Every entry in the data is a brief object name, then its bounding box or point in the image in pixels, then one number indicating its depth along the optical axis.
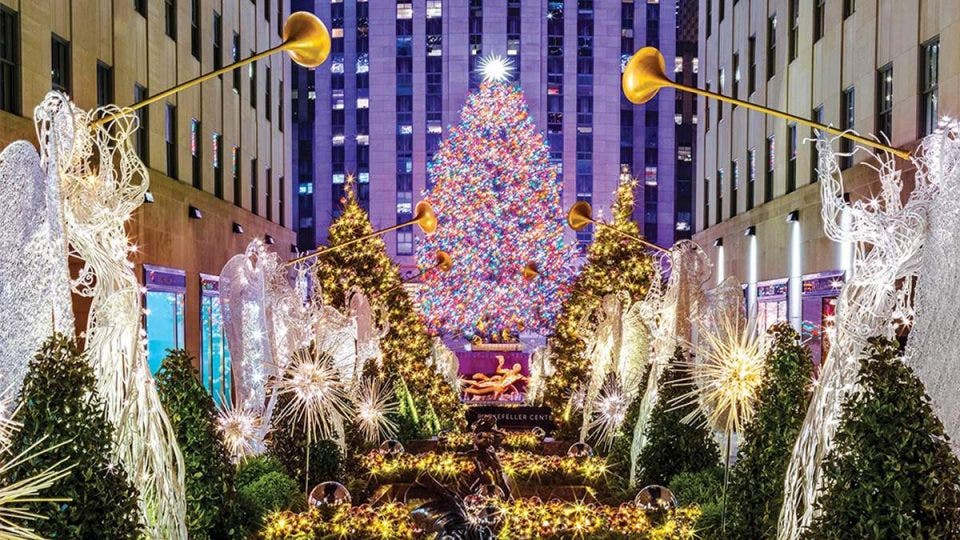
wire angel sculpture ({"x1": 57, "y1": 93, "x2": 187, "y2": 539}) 5.93
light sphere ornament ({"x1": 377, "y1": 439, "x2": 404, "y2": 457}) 14.72
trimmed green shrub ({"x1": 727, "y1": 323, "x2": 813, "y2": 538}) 7.67
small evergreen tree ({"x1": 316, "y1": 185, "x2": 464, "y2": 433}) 21.08
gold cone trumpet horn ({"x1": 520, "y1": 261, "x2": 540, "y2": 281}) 25.96
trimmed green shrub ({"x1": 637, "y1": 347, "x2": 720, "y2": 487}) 11.33
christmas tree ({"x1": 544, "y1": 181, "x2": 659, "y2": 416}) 22.25
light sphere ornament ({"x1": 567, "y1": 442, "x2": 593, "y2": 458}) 14.40
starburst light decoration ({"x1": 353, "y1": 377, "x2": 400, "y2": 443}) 15.15
